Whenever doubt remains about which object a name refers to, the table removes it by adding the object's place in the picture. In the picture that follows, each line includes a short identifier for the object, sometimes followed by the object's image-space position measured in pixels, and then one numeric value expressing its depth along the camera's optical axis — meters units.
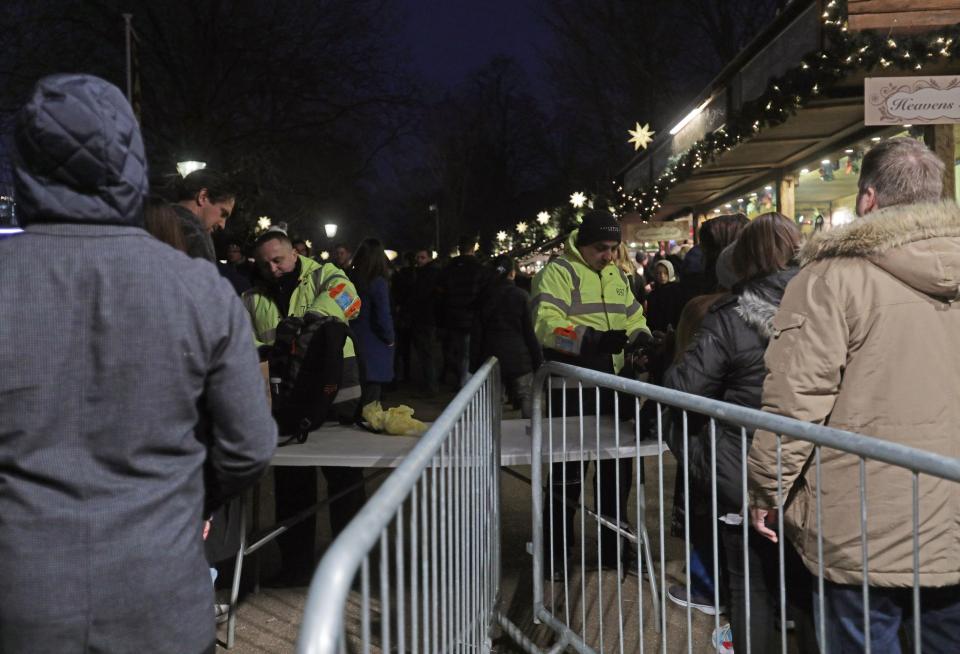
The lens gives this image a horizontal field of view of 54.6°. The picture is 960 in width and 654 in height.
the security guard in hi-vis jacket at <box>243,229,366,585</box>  4.78
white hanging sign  5.70
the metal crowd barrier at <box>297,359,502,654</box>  1.30
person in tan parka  2.54
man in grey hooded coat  1.78
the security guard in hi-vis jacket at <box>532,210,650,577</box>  5.05
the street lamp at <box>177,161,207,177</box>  18.58
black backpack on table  4.31
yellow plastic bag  4.54
